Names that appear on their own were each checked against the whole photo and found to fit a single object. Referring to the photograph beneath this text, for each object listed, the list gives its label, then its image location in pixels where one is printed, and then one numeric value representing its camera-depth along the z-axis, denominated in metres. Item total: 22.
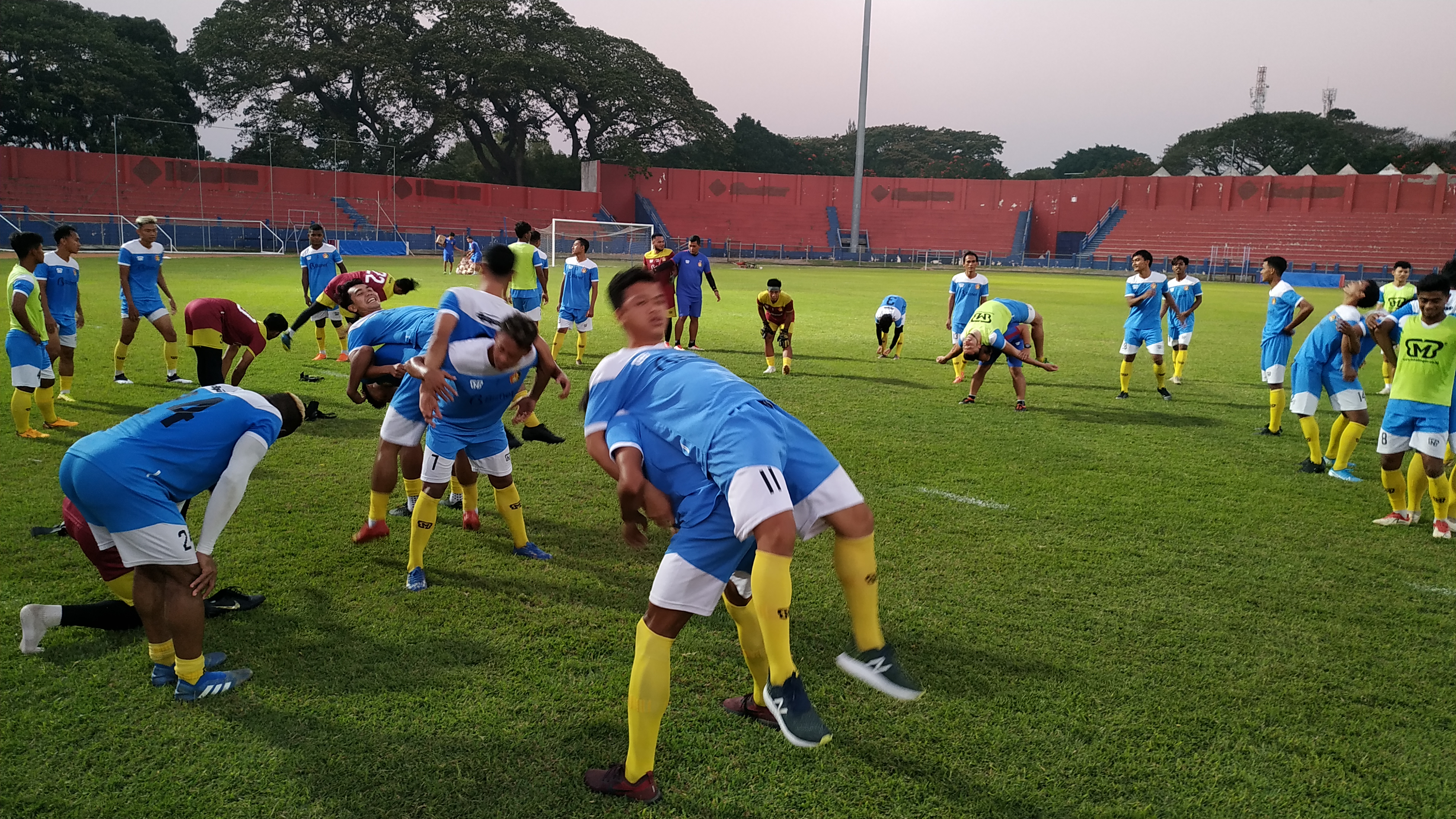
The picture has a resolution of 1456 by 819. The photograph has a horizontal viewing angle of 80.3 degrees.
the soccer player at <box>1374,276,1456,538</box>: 6.32
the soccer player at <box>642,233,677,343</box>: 14.98
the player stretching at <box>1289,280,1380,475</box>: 7.91
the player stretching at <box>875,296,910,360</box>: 14.18
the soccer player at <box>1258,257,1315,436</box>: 10.07
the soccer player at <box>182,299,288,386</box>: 8.78
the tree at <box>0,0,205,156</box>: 44.62
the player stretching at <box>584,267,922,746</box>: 2.91
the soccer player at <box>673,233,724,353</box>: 15.63
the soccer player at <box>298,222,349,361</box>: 13.95
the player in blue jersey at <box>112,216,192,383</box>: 11.00
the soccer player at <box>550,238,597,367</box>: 14.29
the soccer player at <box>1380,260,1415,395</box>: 11.38
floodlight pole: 50.91
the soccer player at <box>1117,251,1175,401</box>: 12.12
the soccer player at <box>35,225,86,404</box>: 9.18
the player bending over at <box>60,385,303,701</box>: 3.64
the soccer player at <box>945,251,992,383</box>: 13.45
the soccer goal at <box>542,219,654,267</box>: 39.78
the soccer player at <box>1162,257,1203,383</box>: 13.23
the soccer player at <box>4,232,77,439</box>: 8.31
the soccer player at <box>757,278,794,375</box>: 12.89
